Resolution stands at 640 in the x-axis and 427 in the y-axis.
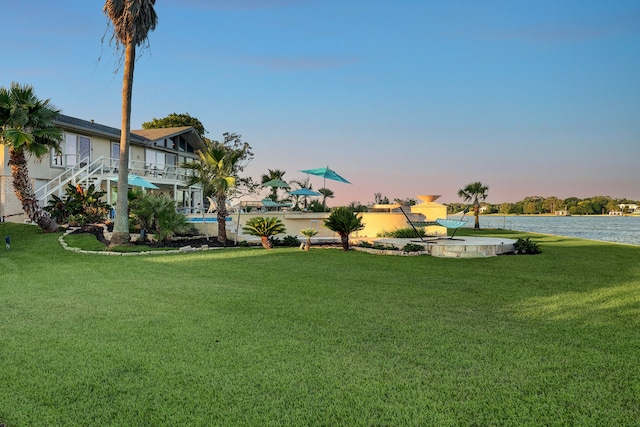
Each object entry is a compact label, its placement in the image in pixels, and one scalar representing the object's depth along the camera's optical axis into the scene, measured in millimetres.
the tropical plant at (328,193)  37125
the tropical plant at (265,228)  15609
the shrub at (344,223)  14938
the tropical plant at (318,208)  24959
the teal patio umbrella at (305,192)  31450
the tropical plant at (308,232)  15210
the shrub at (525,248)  14672
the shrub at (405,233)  18109
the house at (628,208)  68106
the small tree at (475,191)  40938
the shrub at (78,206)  18219
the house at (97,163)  20922
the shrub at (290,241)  16288
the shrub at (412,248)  13953
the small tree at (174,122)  44766
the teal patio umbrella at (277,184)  31259
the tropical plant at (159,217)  16172
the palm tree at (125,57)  15234
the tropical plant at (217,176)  16016
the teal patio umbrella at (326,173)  22750
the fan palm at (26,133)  14836
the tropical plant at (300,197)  33500
